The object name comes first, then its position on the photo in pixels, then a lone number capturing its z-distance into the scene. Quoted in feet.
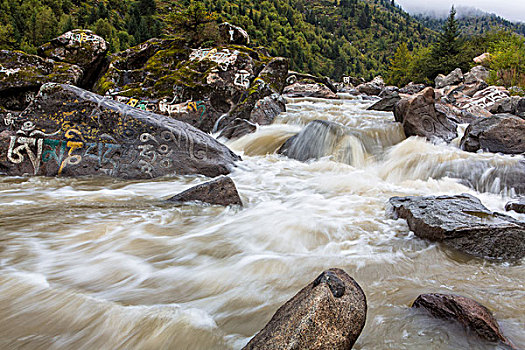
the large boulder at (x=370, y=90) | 100.07
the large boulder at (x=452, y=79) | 82.45
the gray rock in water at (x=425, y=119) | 29.73
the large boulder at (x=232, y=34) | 50.14
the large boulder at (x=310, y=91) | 76.02
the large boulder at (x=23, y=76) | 43.93
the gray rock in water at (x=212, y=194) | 15.17
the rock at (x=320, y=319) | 4.51
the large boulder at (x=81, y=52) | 52.13
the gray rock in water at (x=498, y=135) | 24.04
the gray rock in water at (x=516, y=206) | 14.75
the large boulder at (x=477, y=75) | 74.64
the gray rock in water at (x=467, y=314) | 5.77
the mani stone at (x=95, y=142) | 19.61
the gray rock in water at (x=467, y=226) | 10.15
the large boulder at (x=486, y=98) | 52.60
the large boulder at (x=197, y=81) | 39.65
